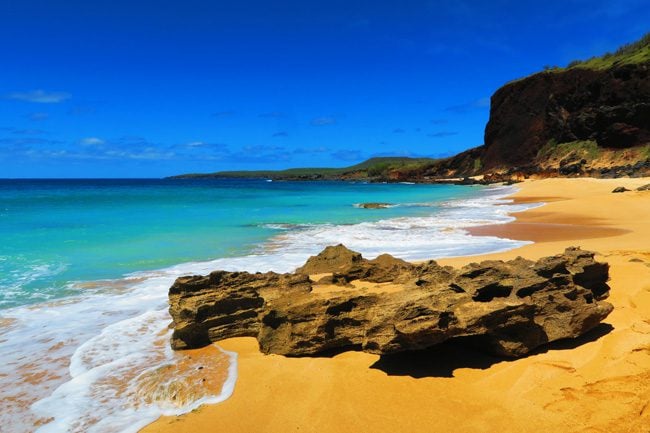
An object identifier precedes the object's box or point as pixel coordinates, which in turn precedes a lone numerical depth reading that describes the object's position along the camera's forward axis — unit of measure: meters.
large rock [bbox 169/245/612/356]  4.31
